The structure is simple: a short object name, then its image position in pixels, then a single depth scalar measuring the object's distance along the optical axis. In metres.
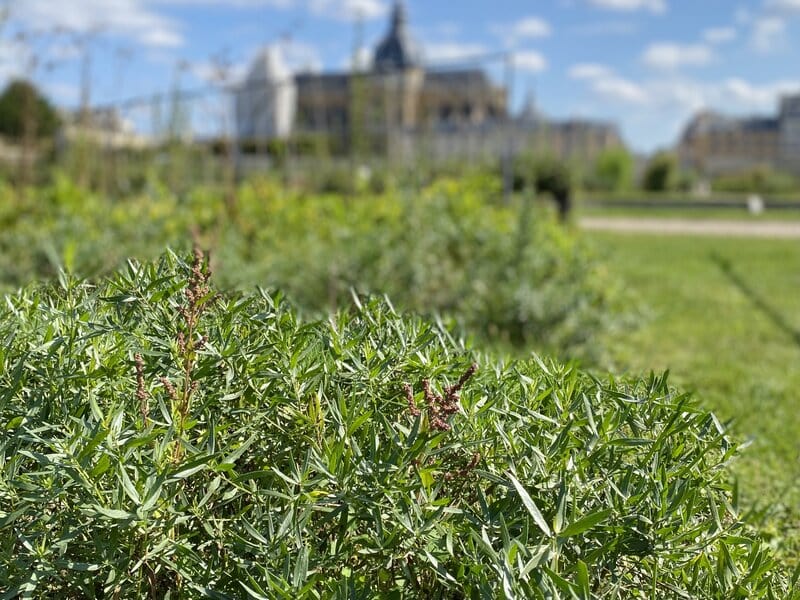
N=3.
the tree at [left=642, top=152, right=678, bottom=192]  44.50
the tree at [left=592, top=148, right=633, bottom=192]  54.34
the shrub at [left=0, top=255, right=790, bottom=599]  1.21
